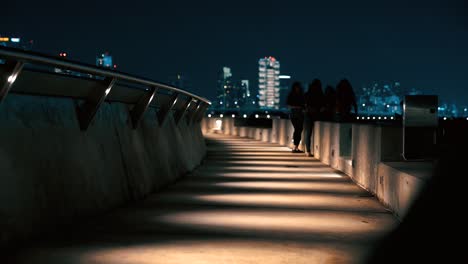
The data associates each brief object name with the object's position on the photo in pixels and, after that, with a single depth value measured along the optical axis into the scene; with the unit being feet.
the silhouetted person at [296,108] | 101.15
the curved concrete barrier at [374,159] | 39.24
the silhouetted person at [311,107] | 94.63
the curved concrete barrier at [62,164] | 29.48
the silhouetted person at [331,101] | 146.06
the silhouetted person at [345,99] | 131.54
